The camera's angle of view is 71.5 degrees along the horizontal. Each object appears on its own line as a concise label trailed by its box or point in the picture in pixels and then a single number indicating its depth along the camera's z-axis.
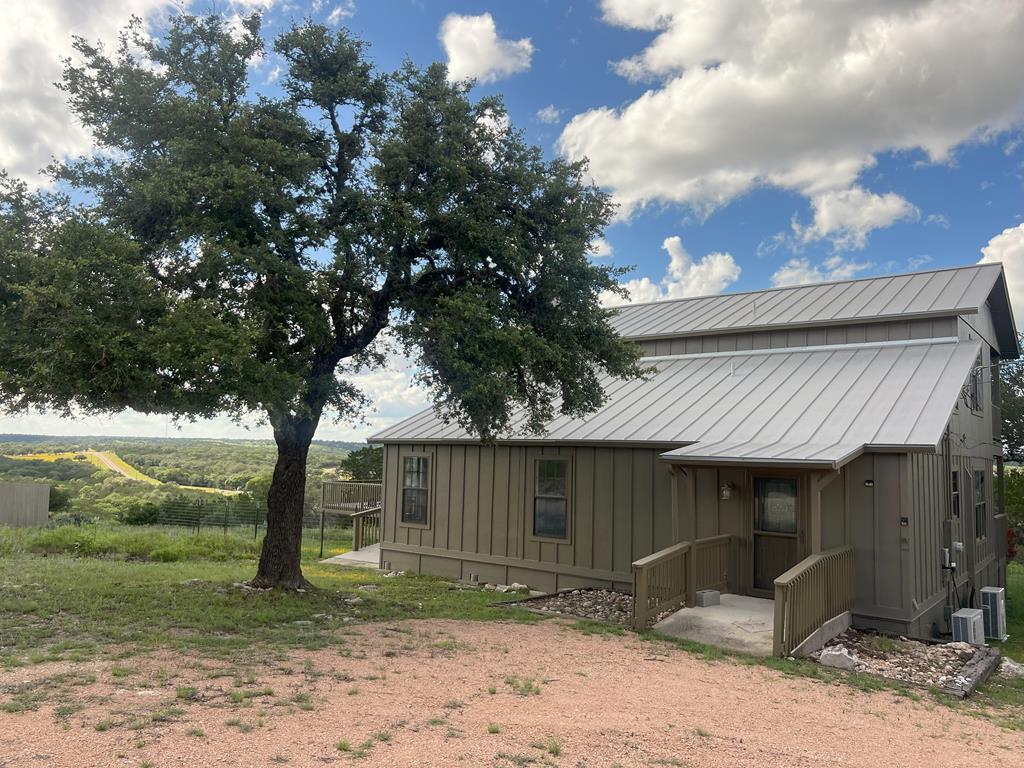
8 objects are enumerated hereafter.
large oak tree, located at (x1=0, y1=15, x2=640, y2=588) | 7.78
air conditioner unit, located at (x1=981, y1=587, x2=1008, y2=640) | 11.66
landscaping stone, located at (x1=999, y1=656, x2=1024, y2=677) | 8.34
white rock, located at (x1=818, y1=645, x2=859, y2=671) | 7.86
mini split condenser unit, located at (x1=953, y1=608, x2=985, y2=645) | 9.77
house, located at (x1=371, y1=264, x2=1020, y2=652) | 9.67
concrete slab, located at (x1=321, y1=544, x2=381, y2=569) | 17.20
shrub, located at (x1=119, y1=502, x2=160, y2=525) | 25.00
